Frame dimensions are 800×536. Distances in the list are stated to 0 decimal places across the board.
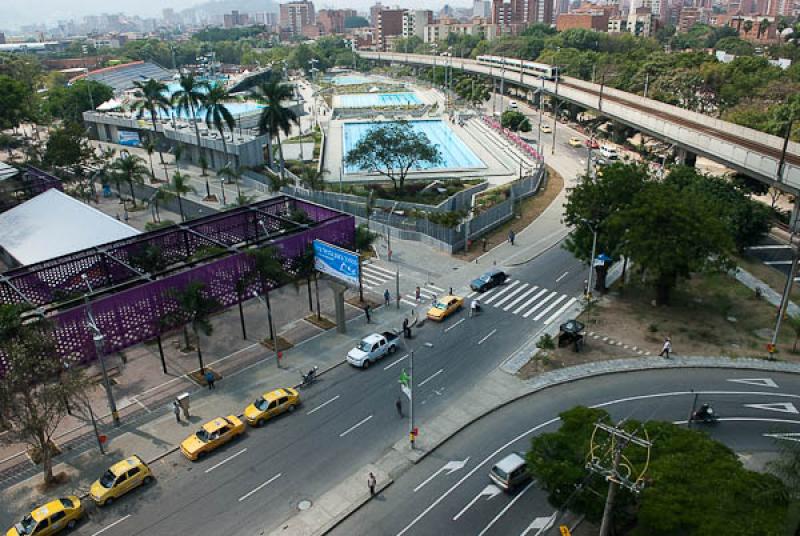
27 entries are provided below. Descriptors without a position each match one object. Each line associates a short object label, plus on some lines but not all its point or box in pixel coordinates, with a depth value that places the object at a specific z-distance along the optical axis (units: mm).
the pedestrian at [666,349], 39562
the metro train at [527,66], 138250
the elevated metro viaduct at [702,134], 58375
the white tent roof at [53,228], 49375
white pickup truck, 39125
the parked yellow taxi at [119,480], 28266
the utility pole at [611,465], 17323
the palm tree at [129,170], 70381
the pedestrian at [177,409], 34219
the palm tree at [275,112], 75062
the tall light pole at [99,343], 31188
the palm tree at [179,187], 65938
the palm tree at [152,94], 87250
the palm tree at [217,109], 77062
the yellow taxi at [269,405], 33750
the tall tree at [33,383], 28359
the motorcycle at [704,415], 33281
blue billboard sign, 42562
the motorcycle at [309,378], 37438
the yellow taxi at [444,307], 45222
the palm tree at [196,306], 36781
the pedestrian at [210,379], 37062
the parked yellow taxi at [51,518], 26047
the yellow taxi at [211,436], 31312
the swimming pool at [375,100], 146375
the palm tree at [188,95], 81062
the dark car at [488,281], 49969
